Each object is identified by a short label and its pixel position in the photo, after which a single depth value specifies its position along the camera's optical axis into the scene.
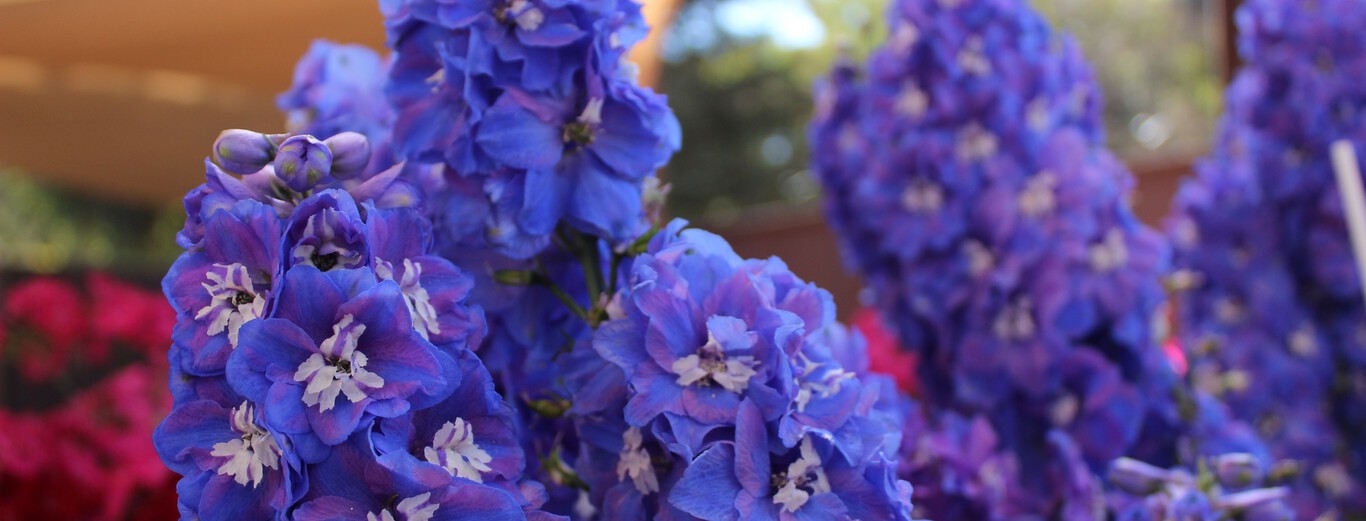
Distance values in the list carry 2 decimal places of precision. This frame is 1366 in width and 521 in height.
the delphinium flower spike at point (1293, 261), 1.17
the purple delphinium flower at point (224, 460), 0.44
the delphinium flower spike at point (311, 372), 0.44
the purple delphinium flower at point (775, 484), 0.47
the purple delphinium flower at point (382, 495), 0.44
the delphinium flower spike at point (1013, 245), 0.95
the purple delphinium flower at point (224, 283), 0.45
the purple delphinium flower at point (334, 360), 0.43
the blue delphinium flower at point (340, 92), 0.74
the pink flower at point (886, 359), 1.53
